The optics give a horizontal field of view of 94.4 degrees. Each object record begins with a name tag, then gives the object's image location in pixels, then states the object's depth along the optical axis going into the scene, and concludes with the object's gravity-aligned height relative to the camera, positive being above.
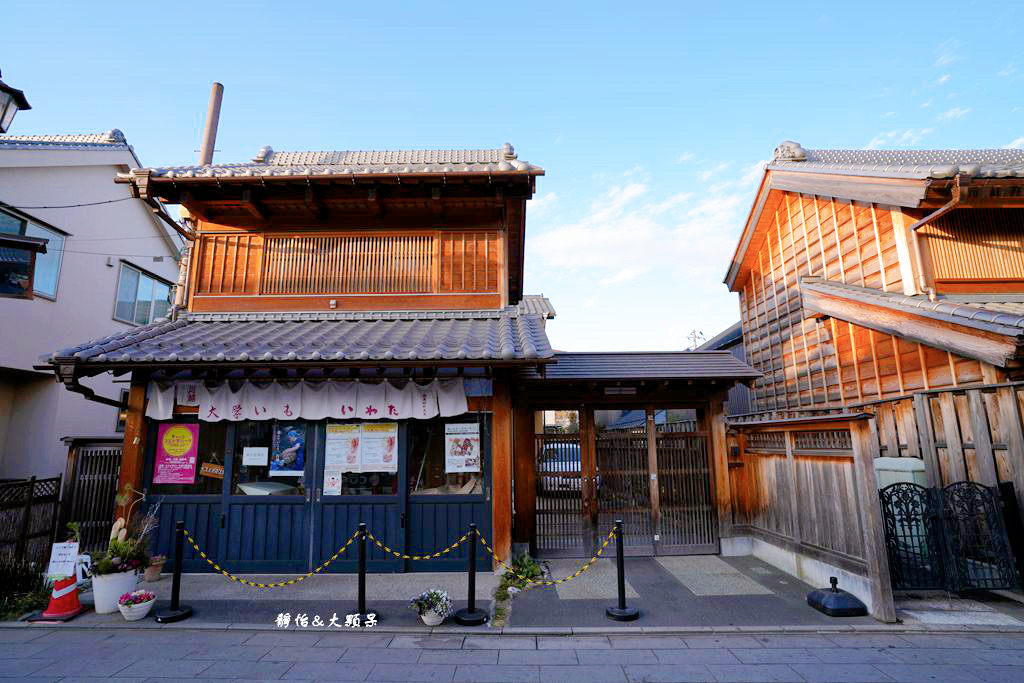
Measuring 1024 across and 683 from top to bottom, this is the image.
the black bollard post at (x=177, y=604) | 6.30 -2.21
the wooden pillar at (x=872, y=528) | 6.08 -1.25
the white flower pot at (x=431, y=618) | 6.03 -2.27
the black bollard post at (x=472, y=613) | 6.12 -2.30
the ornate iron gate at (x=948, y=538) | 6.59 -1.50
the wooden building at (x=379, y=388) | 8.23 +0.91
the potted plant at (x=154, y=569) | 7.86 -2.12
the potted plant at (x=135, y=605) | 6.29 -2.15
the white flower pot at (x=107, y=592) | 6.61 -2.08
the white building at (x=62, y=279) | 12.57 +4.83
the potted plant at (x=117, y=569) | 6.62 -1.79
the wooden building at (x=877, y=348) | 6.82 +1.52
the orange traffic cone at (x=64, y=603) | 6.38 -2.17
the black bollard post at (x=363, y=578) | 6.24 -1.84
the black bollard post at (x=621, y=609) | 6.26 -2.31
